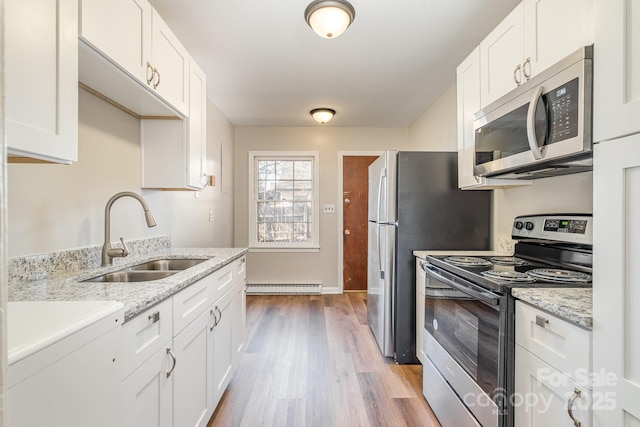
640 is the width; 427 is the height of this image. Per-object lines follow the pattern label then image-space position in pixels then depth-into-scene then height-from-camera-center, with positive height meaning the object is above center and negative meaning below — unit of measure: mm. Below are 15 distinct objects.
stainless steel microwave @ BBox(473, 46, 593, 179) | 1057 +383
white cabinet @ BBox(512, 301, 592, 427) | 876 -516
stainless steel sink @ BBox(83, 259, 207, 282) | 1497 -340
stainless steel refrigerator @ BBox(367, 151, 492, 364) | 2320 -50
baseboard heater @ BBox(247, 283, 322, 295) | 4355 -1122
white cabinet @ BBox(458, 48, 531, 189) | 1866 +613
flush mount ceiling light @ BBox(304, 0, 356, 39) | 1717 +1166
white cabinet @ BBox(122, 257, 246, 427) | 923 -587
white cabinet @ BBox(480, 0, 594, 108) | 1151 +792
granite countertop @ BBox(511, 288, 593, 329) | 887 -293
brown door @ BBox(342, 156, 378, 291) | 4461 -120
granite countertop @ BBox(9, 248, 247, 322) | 940 -286
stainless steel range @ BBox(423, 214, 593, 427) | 1180 -452
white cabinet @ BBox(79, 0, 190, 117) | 1136 +699
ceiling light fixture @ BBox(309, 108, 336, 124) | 3514 +1176
